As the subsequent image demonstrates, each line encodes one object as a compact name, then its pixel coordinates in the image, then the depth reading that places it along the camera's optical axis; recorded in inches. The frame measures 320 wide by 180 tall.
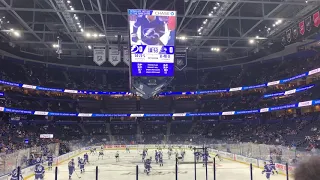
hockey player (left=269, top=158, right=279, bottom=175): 680.7
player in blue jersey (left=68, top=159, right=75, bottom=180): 706.2
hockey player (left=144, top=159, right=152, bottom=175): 780.3
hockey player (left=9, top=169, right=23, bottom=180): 506.7
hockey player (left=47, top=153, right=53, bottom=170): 880.8
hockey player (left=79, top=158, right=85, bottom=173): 815.1
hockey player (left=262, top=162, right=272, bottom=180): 631.9
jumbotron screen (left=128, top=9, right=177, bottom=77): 634.8
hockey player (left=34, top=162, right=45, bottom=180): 639.8
